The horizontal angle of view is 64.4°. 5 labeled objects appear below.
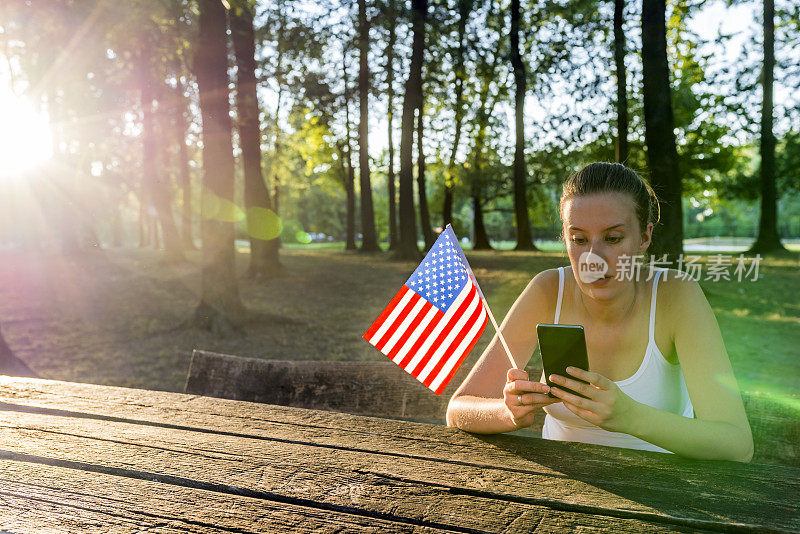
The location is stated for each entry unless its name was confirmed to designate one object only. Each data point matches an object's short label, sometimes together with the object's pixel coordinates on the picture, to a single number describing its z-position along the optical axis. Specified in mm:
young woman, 2109
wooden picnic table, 1578
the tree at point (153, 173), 23438
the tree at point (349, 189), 35656
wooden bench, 3443
